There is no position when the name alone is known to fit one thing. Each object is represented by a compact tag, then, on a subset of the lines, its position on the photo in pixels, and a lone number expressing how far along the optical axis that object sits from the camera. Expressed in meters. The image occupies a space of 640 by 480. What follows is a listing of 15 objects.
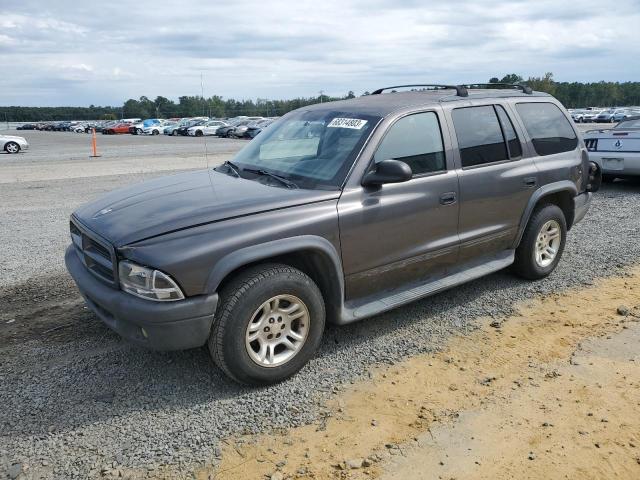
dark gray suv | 3.20
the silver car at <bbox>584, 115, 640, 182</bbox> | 9.73
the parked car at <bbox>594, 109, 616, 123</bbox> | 51.25
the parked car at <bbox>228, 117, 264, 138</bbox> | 39.59
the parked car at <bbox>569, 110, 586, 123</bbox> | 54.69
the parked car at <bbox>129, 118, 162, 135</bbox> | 49.91
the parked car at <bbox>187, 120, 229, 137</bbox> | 43.50
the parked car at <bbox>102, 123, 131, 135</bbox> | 51.28
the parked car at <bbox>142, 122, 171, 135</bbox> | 49.34
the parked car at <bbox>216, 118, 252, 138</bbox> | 41.02
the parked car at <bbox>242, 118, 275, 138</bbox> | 38.21
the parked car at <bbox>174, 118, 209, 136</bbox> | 45.03
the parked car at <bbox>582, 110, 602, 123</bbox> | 53.38
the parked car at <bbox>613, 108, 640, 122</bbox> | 49.91
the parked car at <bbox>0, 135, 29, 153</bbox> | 25.25
